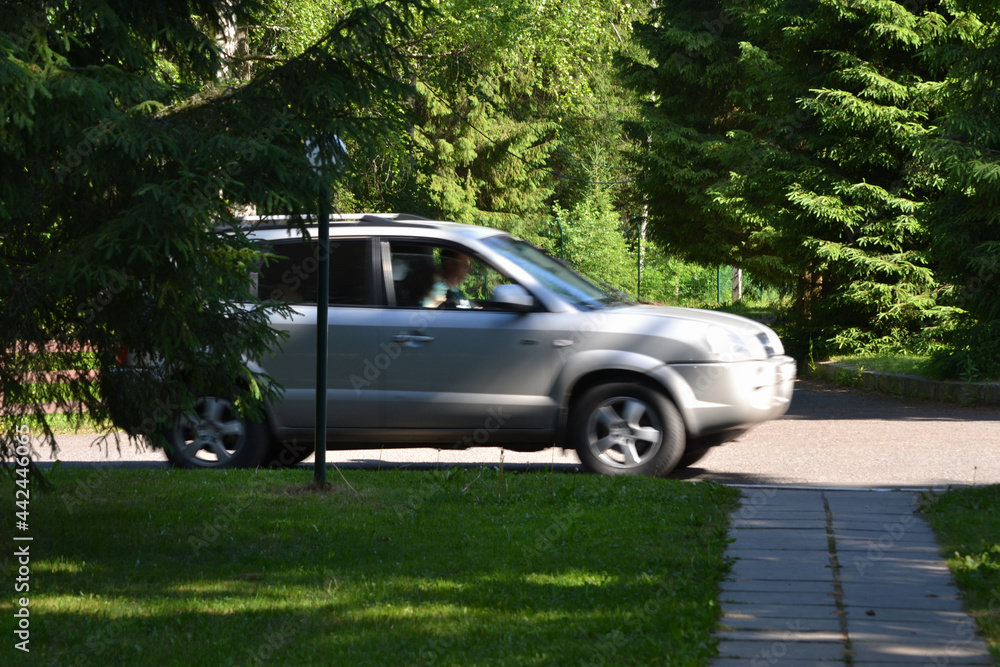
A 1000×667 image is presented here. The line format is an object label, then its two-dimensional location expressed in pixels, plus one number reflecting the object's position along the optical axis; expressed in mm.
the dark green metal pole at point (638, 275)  54937
